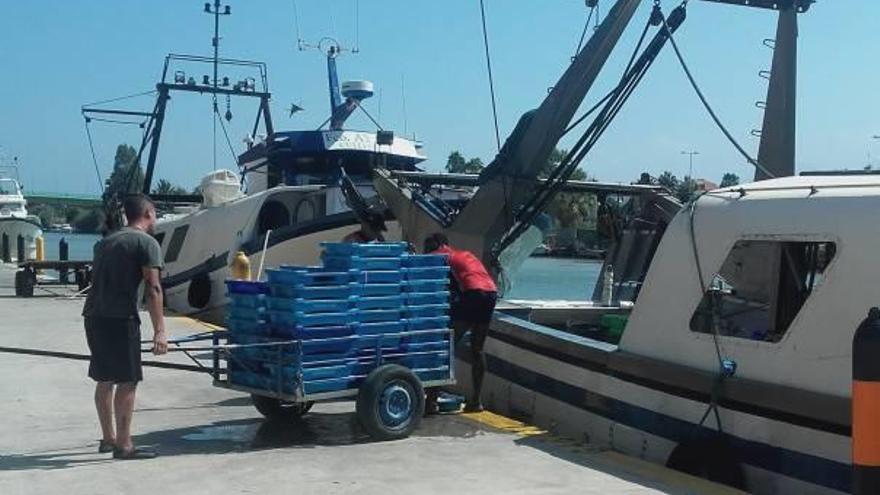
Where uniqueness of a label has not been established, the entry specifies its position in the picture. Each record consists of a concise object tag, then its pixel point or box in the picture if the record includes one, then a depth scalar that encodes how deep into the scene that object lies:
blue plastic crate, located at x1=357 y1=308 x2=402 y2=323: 7.80
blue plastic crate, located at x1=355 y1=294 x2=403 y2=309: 7.77
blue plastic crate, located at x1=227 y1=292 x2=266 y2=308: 7.75
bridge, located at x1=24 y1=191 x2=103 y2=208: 56.72
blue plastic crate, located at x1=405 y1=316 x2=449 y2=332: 8.14
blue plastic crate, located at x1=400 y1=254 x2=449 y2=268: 8.09
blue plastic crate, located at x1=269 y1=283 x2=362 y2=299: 7.43
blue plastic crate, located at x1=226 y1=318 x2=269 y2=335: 7.78
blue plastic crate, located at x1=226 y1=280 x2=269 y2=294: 7.73
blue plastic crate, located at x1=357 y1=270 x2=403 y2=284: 7.78
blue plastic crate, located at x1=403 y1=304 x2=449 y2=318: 8.12
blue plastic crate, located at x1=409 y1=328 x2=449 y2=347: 8.18
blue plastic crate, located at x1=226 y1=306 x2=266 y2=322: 7.77
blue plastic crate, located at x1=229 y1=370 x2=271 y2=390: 7.77
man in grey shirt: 6.93
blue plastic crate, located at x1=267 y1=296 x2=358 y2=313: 7.42
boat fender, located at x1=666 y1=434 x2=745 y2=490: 6.86
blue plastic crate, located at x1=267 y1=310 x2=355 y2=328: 7.42
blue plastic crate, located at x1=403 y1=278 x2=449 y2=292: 8.12
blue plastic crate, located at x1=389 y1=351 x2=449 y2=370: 8.16
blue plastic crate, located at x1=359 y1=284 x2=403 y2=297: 7.80
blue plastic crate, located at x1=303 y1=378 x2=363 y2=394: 7.47
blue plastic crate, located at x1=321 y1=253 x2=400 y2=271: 7.75
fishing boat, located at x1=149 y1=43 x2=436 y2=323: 18.45
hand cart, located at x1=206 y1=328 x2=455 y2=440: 7.49
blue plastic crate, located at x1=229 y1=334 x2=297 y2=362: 7.50
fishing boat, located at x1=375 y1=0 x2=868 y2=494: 6.47
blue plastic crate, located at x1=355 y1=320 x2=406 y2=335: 7.79
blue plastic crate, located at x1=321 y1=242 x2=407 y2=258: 7.77
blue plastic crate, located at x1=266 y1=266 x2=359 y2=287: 7.45
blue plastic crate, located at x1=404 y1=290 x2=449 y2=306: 8.12
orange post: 4.84
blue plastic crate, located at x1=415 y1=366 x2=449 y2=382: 8.26
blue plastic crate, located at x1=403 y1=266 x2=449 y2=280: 8.10
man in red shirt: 8.88
